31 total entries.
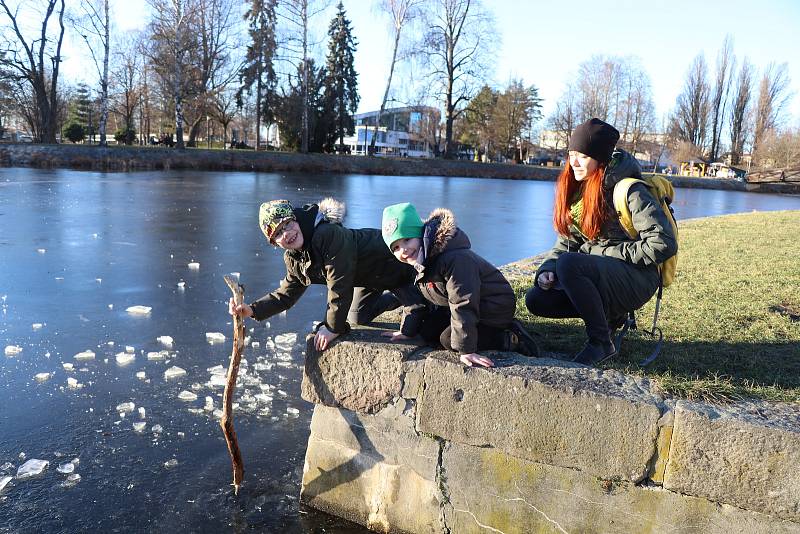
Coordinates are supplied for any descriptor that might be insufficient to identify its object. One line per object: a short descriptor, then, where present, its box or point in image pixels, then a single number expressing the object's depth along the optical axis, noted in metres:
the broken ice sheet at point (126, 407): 4.64
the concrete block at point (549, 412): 2.89
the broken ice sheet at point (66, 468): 3.89
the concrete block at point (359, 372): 3.41
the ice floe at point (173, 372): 5.21
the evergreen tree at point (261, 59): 42.00
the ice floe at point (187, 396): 4.87
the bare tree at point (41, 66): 36.38
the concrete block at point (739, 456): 2.60
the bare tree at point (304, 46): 38.88
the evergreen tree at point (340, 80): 49.56
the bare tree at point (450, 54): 46.84
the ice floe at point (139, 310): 6.80
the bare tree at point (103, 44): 34.28
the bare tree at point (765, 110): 64.94
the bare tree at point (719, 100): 67.50
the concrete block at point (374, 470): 3.45
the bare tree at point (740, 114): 67.25
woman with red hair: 3.57
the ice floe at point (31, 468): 3.84
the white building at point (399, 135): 81.44
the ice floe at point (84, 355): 5.48
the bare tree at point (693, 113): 68.56
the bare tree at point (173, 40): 34.43
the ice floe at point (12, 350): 5.49
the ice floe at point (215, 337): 6.08
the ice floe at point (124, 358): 5.43
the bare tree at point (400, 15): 43.28
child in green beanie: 3.33
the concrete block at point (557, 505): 2.80
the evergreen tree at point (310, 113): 44.53
